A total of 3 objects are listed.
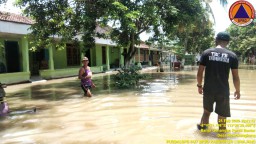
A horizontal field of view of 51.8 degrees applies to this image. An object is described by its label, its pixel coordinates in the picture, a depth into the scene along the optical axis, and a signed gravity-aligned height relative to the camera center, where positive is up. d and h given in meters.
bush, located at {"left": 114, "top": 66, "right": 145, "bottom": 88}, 11.90 -0.74
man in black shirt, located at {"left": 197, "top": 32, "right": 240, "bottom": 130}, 4.24 -0.27
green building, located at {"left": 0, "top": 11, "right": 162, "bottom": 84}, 14.41 +0.43
